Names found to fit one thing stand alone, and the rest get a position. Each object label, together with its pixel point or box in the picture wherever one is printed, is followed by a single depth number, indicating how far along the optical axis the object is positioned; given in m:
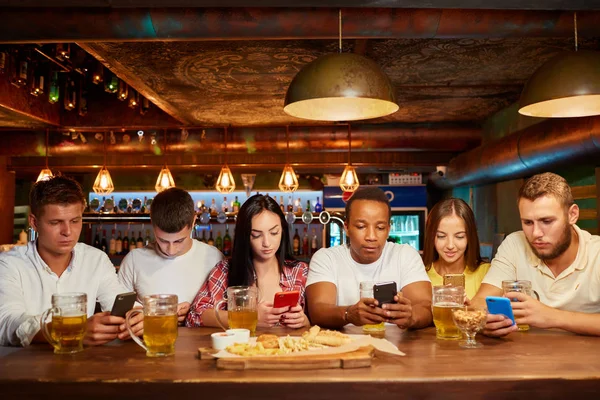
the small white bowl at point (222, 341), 1.91
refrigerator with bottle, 9.26
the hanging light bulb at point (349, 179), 7.15
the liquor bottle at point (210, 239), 9.28
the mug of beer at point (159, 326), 1.93
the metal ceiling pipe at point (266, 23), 3.06
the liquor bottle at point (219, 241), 9.30
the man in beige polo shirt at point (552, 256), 2.59
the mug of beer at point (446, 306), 2.18
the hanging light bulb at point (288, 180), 7.16
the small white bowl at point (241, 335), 1.97
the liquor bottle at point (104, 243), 9.55
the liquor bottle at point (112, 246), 9.28
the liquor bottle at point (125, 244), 9.38
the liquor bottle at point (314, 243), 9.03
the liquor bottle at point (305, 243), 9.22
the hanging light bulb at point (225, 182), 7.13
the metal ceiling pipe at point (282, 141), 7.71
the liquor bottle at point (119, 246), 9.27
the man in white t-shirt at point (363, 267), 2.59
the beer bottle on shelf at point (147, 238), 9.43
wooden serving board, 1.72
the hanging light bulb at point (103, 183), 7.13
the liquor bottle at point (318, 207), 9.24
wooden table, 1.61
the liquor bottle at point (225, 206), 8.96
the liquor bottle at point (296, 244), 9.00
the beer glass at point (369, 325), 2.34
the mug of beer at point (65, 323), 1.96
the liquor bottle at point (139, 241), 9.22
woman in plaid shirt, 2.76
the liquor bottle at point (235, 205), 9.10
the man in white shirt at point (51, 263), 2.44
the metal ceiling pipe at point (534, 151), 4.36
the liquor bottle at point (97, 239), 9.55
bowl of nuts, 2.07
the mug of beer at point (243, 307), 2.18
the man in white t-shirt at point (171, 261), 2.96
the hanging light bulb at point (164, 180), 7.07
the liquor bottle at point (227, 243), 9.06
